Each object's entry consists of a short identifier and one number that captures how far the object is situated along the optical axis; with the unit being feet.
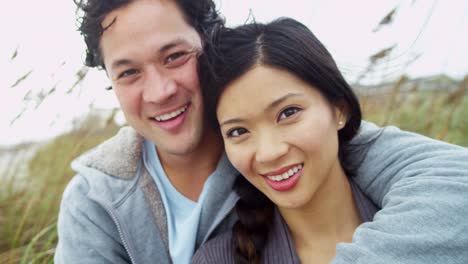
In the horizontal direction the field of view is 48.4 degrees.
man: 2.07
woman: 1.73
